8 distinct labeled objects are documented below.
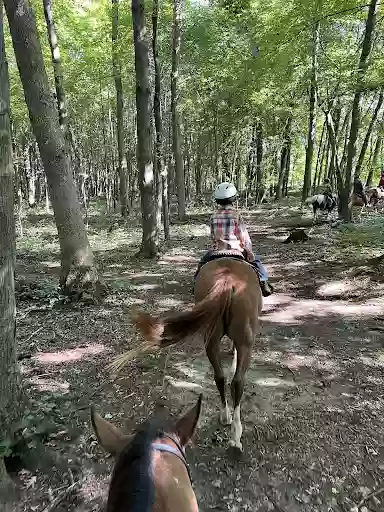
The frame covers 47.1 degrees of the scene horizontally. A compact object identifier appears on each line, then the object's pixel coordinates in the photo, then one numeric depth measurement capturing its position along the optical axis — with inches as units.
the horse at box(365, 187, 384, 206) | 843.4
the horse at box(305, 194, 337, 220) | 673.6
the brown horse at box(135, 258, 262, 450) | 146.2
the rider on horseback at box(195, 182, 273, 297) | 209.2
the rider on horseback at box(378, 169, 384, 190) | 903.4
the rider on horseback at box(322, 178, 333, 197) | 675.4
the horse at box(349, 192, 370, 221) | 717.9
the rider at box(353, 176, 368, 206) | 717.3
